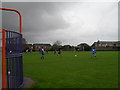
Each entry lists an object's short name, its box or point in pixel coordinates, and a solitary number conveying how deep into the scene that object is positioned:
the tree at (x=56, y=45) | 59.39
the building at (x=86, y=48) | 52.53
